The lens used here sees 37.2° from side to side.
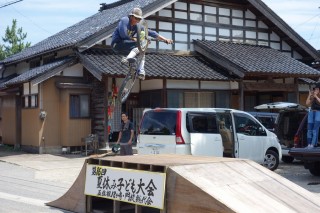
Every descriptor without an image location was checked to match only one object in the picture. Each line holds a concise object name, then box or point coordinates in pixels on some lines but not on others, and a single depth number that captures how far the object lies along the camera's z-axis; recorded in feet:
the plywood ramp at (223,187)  19.97
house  65.05
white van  38.88
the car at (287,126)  50.47
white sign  22.08
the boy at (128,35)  27.17
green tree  138.00
